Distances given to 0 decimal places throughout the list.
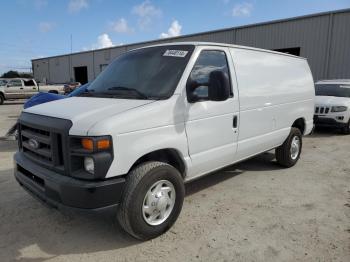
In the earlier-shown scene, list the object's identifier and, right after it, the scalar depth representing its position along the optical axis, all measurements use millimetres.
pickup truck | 23016
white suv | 9789
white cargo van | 2861
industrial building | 16203
